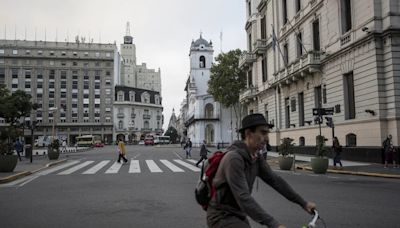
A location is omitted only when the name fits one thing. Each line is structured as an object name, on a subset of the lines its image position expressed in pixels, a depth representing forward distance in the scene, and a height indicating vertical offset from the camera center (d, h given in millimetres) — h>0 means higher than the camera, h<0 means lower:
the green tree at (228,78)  62219 +9274
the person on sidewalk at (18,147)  30016 -504
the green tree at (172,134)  124000 +1358
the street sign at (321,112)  19000 +1154
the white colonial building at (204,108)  80375 +6138
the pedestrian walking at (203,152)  22094 -772
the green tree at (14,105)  44438 +4096
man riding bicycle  2924 -350
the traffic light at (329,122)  20369 +721
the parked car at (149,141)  94750 -569
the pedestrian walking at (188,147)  30908 -682
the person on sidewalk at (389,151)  19094 -765
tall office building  103500 +15662
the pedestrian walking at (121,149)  24000 -598
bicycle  2746 -583
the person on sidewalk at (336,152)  19234 -751
